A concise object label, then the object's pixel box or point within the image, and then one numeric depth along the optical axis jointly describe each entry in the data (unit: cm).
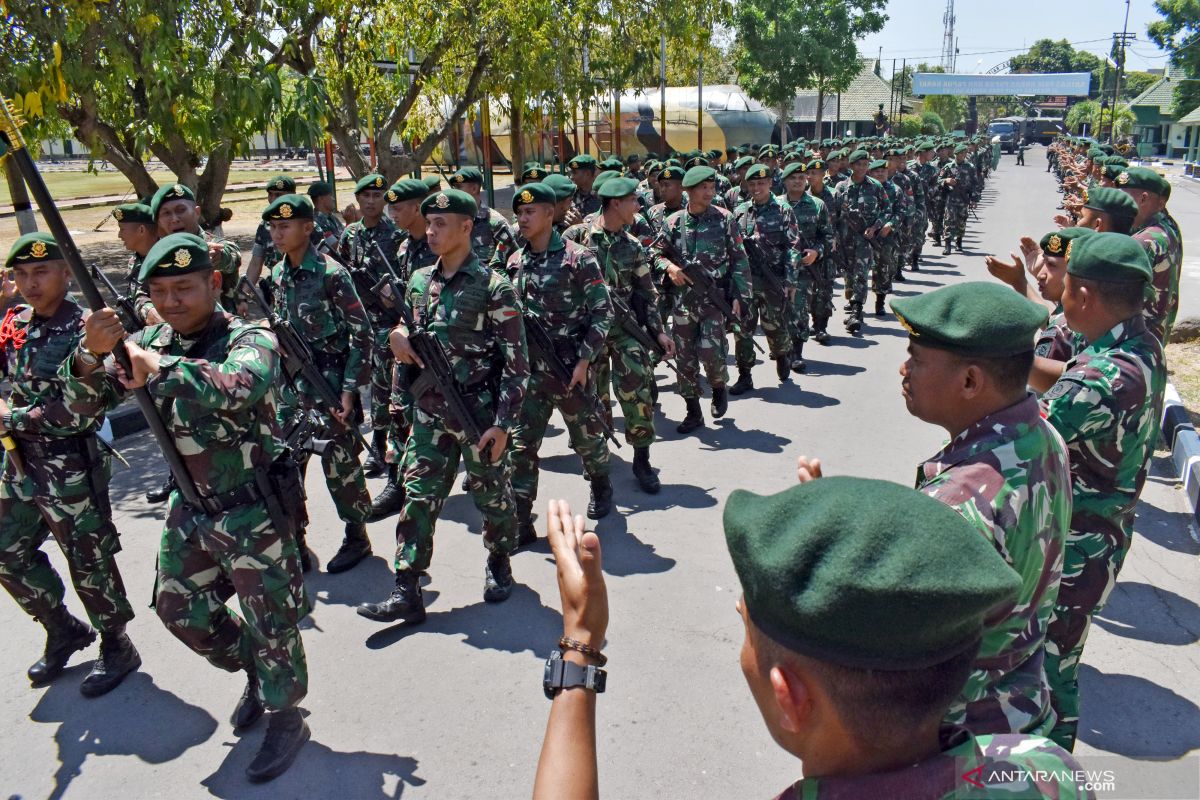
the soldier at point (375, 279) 614
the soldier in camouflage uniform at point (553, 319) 521
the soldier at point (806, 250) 902
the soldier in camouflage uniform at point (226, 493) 321
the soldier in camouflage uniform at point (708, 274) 733
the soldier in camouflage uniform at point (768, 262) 841
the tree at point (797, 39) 3394
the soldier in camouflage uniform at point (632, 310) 610
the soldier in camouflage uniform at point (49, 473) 369
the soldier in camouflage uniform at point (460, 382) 436
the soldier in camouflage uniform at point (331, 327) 506
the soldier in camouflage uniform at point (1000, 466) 204
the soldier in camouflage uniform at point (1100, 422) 302
